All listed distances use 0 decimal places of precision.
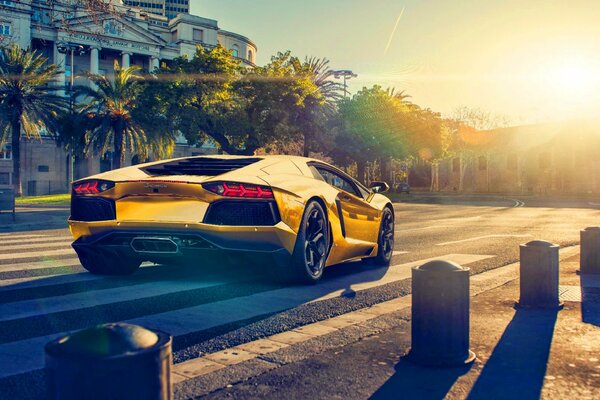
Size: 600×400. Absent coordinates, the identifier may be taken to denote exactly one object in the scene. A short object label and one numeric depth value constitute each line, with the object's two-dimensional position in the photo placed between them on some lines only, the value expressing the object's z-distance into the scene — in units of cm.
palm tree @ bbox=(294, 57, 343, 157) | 4189
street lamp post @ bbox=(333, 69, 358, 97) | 6073
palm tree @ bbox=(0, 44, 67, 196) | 3953
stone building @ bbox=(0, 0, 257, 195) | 5819
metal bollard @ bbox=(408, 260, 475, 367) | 374
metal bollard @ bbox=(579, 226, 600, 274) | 770
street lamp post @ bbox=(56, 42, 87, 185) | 3719
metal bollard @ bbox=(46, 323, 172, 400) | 191
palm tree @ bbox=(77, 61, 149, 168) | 3978
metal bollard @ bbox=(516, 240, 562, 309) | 558
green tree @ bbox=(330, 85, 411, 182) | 5097
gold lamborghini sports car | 575
